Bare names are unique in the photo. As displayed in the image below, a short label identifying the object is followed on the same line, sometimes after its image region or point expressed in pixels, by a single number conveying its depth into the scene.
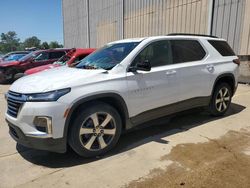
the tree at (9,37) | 137.00
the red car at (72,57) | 9.18
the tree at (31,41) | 105.48
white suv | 3.19
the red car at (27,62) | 12.01
